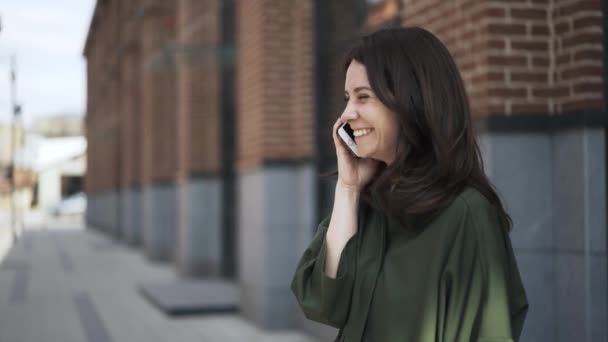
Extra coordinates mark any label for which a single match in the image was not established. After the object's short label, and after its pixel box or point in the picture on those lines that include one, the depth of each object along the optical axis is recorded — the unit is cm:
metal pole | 1011
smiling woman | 168
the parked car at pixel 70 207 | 5116
